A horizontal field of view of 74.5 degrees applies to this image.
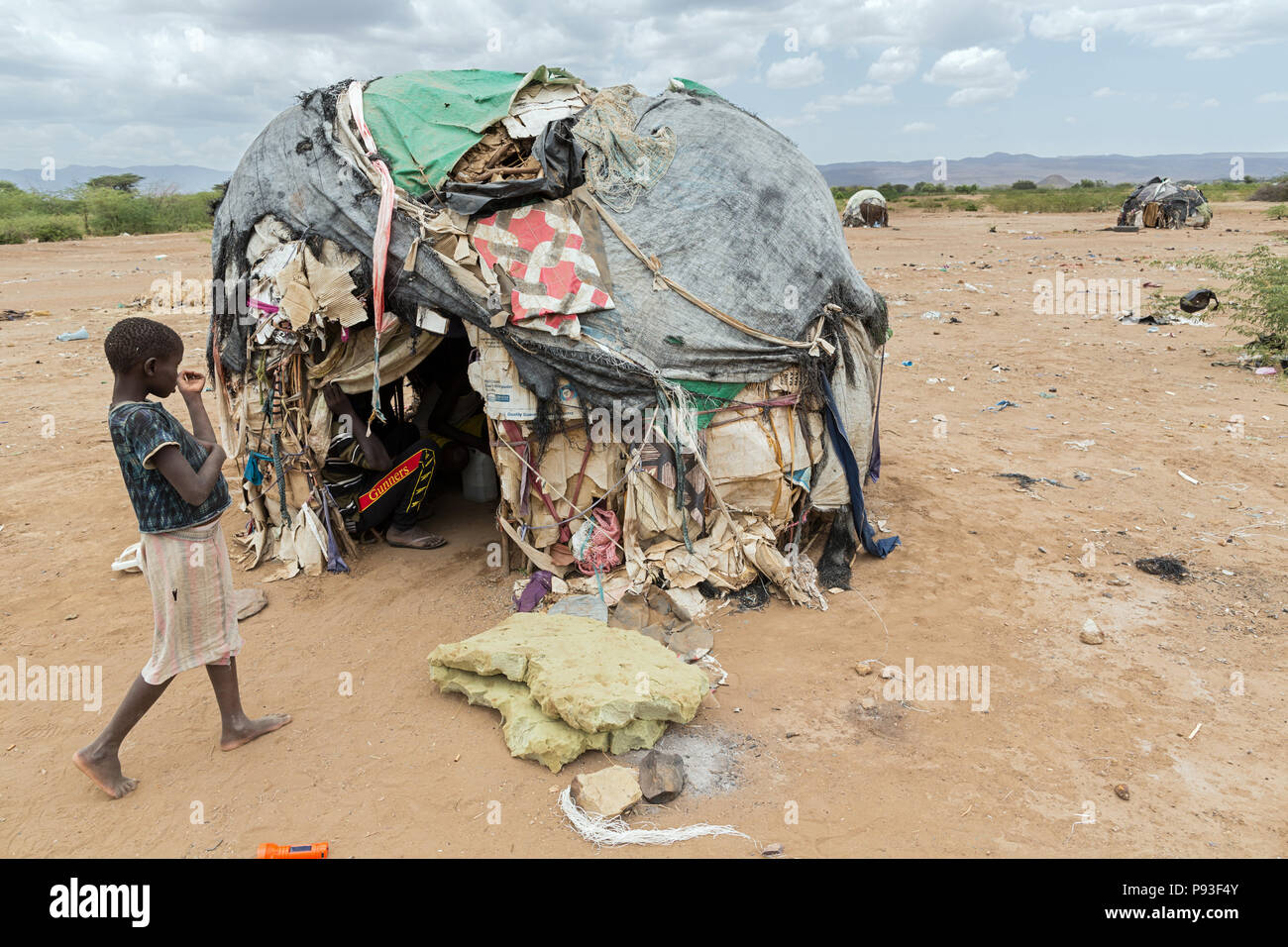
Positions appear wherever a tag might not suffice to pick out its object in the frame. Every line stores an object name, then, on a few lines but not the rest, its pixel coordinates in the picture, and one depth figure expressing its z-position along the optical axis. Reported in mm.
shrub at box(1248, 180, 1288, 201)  29362
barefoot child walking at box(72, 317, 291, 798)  2912
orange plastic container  2945
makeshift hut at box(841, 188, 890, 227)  24172
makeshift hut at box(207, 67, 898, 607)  4422
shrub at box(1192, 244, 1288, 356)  9234
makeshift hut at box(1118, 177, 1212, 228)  21125
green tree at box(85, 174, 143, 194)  32031
